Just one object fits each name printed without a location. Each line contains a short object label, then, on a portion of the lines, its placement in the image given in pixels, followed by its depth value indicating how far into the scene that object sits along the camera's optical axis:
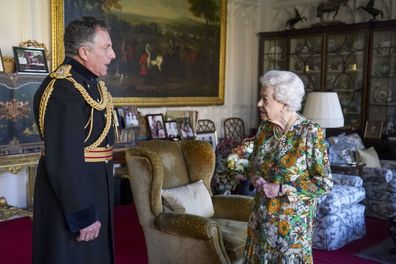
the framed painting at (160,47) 5.31
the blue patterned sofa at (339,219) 3.94
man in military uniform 1.78
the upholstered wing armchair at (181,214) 2.78
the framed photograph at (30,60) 4.41
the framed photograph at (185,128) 6.02
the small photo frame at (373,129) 5.82
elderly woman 2.04
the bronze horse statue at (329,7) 6.46
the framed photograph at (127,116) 5.35
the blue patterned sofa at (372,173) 4.76
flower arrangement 2.36
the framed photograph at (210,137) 6.34
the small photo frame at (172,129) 5.88
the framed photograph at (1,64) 4.32
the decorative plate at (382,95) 5.93
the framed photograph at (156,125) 5.71
